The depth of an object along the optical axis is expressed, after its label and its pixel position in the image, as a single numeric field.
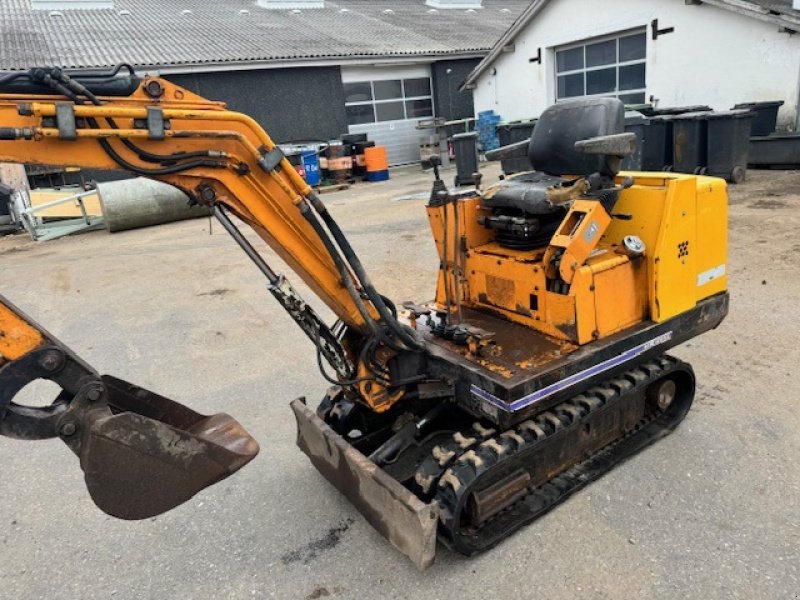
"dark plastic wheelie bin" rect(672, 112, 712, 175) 11.63
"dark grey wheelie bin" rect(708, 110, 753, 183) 11.16
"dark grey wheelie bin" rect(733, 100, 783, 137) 12.50
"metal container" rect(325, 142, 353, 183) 17.73
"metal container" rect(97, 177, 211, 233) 12.62
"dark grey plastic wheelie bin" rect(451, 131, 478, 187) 14.66
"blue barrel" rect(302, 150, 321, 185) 17.12
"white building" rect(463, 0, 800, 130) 13.12
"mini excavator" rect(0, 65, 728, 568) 2.30
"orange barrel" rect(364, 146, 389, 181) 17.98
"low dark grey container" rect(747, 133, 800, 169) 11.98
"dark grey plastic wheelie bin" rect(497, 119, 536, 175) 13.78
